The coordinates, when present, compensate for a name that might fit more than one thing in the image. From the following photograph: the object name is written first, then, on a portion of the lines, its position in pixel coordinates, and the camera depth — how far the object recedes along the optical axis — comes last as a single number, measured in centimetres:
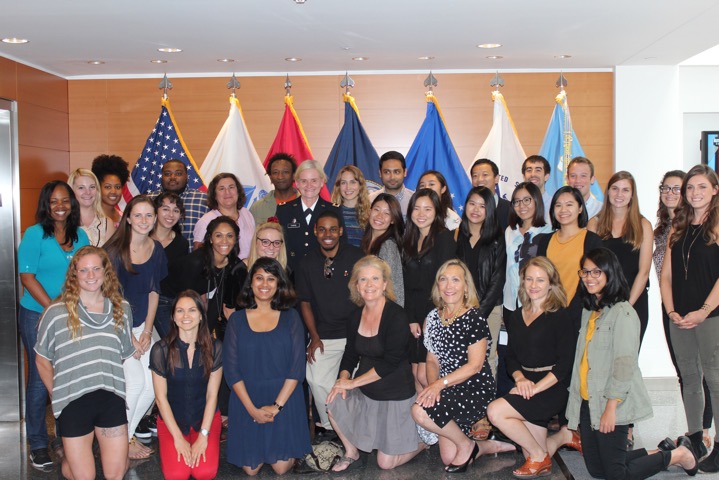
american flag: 636
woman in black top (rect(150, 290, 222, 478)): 409
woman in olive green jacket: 394
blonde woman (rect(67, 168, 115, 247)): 481
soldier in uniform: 500
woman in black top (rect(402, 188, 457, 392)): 464
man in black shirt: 464
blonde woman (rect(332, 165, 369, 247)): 499
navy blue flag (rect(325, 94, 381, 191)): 635
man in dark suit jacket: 519
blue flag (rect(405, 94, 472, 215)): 637
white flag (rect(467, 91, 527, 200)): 636
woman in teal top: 451
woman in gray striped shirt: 393
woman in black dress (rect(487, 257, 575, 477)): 414
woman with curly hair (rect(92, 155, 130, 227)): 549
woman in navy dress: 423
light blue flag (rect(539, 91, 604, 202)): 636
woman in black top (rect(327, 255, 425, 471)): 430
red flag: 642
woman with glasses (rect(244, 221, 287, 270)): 459
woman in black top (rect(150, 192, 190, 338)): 481
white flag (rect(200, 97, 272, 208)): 641
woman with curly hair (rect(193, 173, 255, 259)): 512
